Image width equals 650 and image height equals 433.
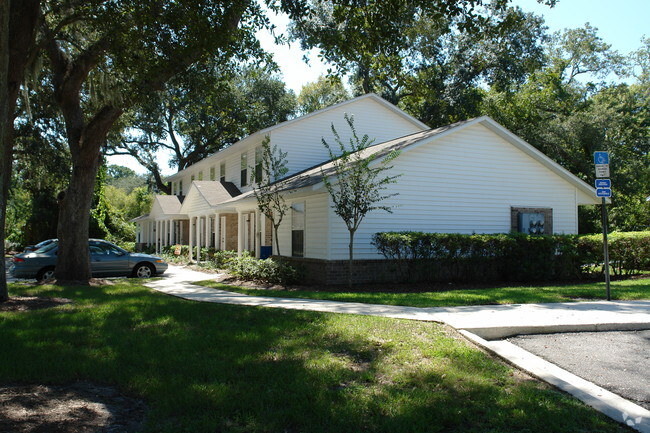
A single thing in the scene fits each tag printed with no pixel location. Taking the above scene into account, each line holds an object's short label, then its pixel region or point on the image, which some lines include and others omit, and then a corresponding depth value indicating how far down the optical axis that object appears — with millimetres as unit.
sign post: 10289
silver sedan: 16156
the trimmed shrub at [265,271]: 14500
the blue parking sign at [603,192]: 10430
